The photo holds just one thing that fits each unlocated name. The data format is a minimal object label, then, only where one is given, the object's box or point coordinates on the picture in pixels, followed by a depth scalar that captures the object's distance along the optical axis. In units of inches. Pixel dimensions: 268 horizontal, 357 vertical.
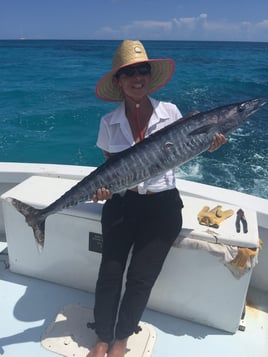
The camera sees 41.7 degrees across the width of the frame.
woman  74.4
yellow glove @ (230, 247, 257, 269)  75.4
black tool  80.2
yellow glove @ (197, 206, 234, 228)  82.7
